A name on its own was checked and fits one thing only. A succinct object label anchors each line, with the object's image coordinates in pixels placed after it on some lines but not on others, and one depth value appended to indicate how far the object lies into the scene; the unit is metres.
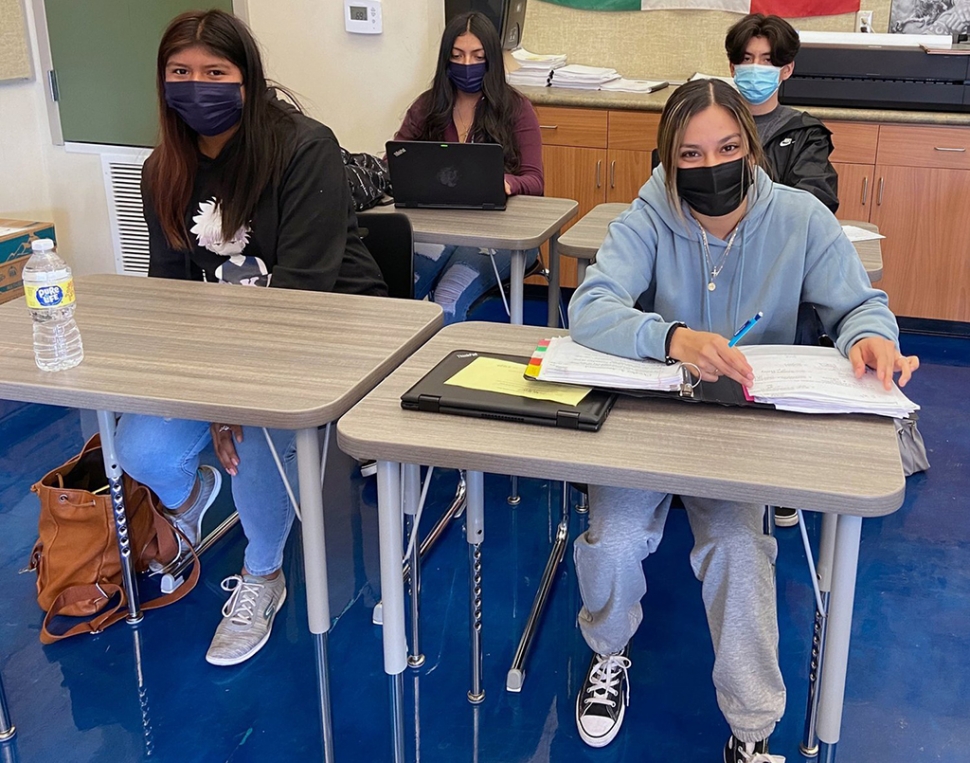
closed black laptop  1.33
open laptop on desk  2.64
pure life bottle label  1.54
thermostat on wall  4.06
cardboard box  3.43
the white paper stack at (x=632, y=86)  4.06
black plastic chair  2.31
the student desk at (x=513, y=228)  2.43
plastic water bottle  1.55
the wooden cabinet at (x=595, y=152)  3.92
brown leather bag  2.08
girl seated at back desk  2.91
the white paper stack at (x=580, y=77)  4.06
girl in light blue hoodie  1.51
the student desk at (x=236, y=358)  1.45
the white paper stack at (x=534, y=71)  4.14
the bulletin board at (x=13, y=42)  3.82
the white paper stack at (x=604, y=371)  1.39
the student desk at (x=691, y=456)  1.19
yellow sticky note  1.40
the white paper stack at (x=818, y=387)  1.33
